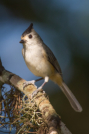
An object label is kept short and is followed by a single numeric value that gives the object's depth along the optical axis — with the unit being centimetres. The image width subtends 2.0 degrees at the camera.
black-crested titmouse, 407
